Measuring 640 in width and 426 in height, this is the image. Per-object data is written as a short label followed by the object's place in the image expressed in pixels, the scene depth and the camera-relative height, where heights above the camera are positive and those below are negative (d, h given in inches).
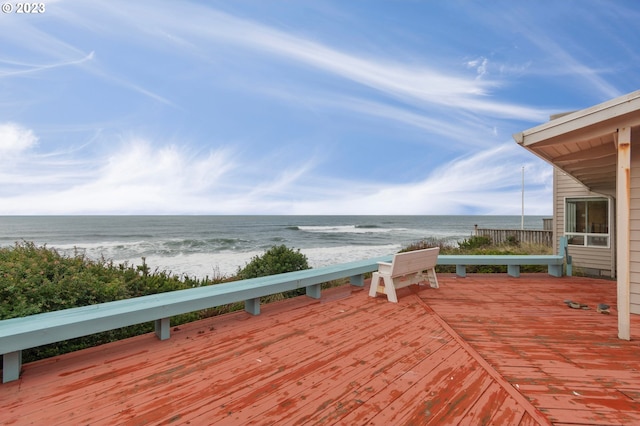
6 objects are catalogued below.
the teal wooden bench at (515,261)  250.8 -33.6
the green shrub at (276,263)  218.5 -34.8
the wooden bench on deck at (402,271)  180.7 -32.9
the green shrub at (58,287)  110.3 -32.5
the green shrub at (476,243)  547.5 -40.2
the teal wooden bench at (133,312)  90.4 -37.5
